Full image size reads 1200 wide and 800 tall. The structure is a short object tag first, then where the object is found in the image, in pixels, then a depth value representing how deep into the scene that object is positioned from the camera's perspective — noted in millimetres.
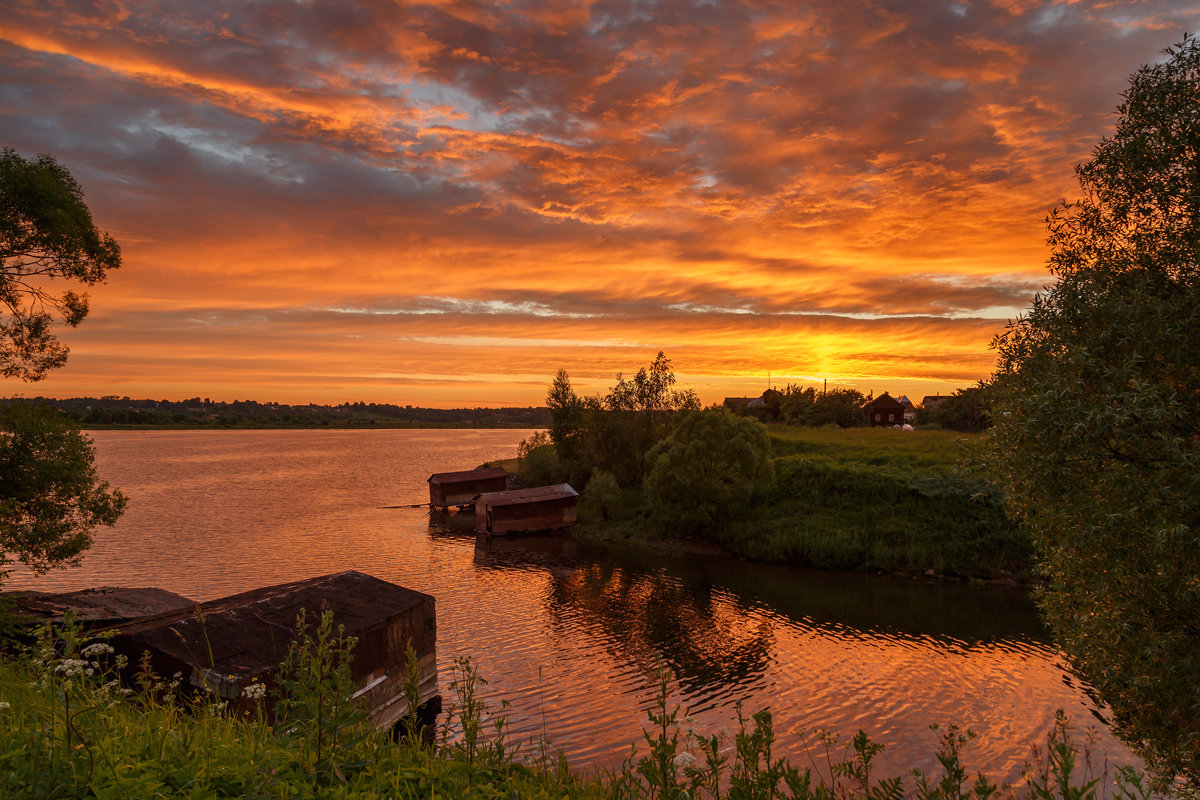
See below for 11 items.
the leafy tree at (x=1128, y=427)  13500
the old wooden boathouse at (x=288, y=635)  16172
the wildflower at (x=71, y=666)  5957
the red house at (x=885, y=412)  130875
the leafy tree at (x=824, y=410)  112500
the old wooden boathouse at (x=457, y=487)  78625
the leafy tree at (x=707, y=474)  54688
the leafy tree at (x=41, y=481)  22969
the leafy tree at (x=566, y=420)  82000
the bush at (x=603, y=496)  66812
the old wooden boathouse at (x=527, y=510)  62625
